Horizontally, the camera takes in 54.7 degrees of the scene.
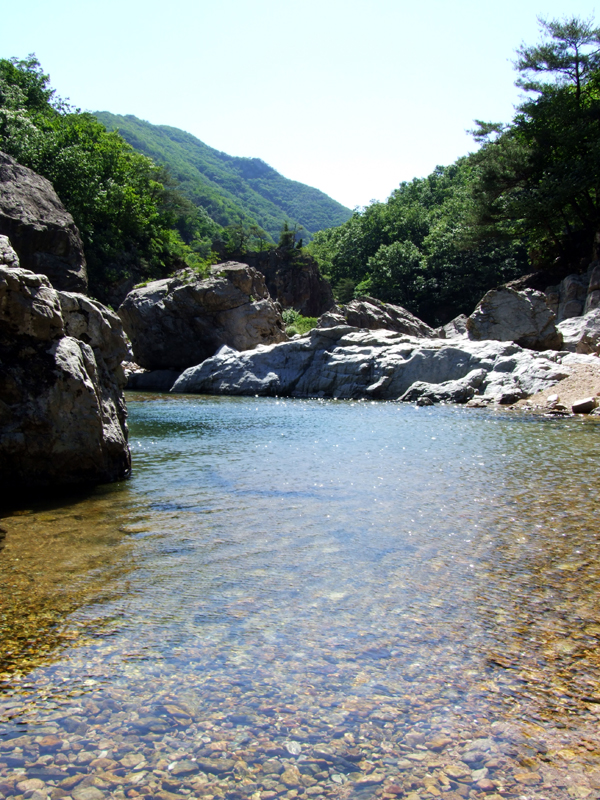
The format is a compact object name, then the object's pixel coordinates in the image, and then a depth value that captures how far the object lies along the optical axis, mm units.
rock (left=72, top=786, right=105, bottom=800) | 2215
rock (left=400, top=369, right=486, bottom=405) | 19844
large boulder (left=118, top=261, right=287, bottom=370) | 29078
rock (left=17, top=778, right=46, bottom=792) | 2246
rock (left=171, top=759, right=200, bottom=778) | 2348
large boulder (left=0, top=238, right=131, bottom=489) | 6891
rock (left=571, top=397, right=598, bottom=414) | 15867
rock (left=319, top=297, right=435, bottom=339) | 32906
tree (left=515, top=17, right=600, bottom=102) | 28734
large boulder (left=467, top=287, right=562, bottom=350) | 24125
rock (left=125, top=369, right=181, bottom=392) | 28172
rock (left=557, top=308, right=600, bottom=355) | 23734
